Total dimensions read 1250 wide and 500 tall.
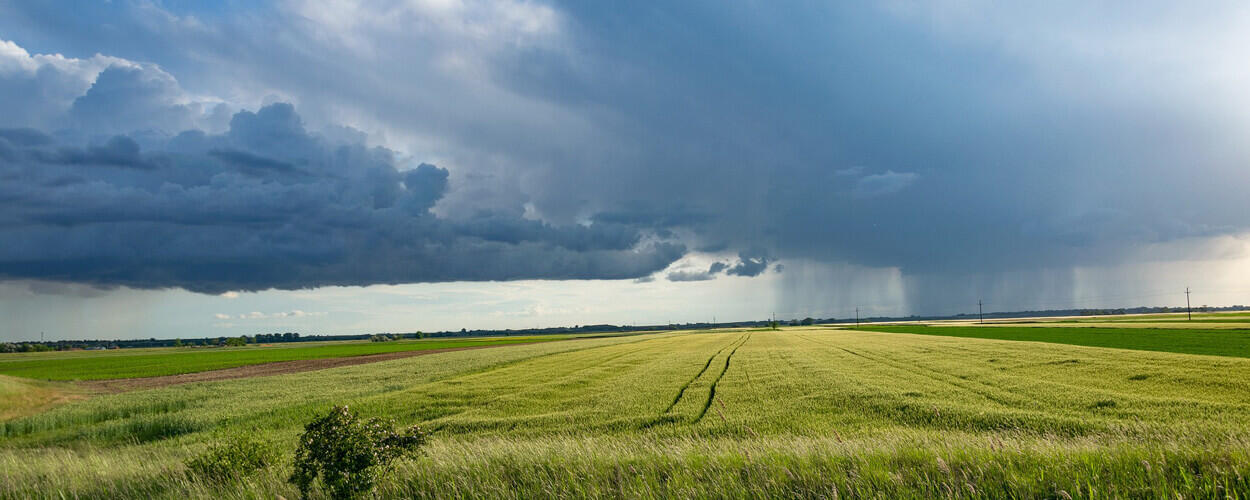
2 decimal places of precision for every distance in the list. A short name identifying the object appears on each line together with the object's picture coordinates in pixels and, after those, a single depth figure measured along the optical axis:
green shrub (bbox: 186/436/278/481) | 11.74
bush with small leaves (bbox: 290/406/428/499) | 8.84
